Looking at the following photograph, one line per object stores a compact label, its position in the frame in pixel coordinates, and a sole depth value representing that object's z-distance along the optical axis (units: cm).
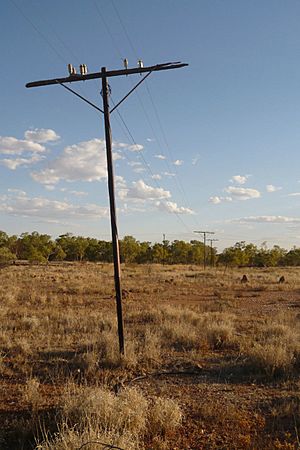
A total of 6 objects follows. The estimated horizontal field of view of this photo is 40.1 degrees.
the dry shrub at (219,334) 1234
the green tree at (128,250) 9139
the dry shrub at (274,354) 930
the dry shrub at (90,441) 481
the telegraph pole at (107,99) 1098
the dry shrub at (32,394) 714
